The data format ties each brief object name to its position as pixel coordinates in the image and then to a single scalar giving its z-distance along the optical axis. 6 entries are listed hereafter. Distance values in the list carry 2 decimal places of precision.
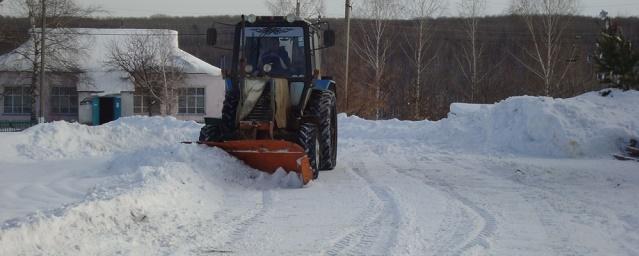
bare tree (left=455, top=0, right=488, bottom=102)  48.53
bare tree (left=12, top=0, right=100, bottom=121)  43.94
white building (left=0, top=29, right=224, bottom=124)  46.62
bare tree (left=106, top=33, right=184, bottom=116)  47.06
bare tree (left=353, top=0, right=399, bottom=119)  45.81
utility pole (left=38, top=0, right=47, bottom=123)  41.16
